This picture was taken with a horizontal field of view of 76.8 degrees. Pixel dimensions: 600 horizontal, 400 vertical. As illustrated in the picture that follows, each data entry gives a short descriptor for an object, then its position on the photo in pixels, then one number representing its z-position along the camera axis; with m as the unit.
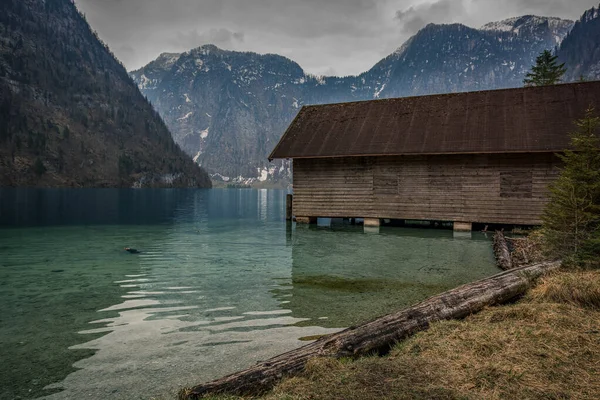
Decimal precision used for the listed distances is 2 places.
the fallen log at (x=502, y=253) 12.41
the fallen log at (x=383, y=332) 4.42
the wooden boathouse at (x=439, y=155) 20.89
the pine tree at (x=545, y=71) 42.55
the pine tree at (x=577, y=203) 9.74
